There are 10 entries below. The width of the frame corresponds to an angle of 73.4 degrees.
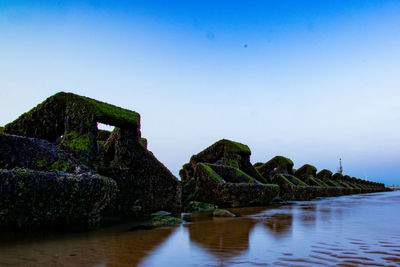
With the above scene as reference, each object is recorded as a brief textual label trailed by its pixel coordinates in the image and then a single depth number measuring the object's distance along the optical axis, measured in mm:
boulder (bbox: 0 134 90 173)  5434
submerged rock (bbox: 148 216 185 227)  6074
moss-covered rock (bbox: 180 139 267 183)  17594
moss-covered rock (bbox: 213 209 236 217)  8041
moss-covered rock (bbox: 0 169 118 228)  4184
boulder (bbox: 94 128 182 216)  8750
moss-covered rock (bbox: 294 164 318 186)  27403
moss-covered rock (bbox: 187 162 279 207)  11719
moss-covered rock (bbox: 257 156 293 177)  24359
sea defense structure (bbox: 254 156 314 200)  18766
